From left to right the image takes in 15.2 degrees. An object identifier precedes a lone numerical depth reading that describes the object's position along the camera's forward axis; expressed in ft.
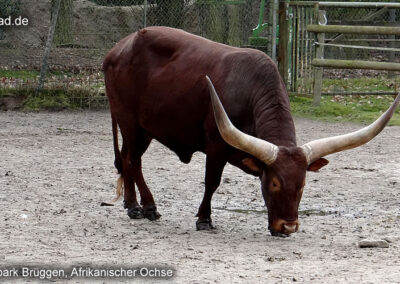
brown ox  39.27
